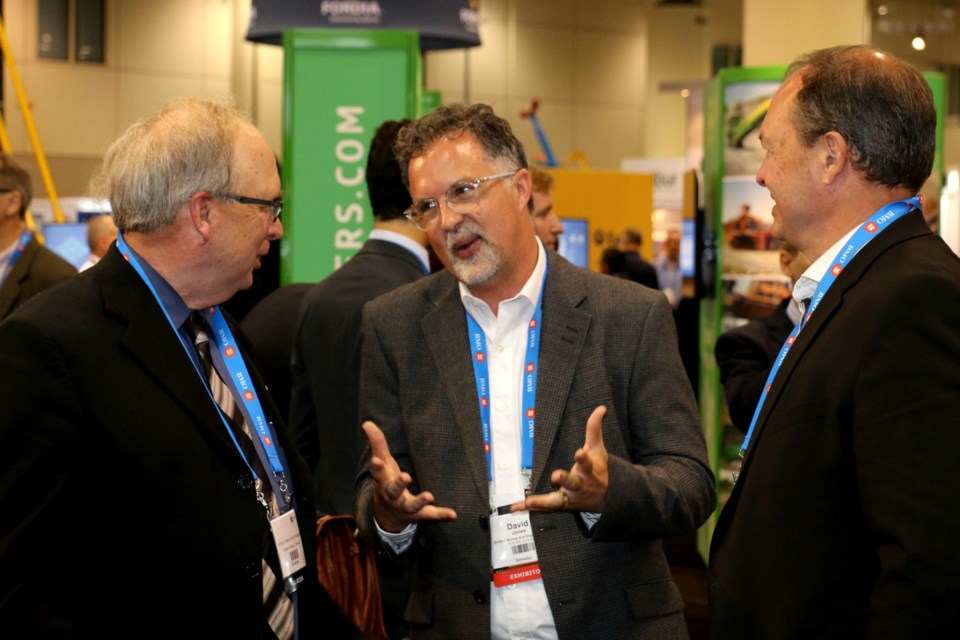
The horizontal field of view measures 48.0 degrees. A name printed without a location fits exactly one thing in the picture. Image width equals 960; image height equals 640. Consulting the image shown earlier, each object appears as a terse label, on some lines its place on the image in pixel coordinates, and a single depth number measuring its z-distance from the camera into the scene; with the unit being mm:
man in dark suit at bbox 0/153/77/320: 4574
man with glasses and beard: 2127
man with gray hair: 1685
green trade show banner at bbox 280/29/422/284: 4902
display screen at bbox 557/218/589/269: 9039
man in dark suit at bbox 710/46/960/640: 1547
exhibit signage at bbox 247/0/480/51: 5824
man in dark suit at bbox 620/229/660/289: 8227
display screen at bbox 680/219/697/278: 6379
